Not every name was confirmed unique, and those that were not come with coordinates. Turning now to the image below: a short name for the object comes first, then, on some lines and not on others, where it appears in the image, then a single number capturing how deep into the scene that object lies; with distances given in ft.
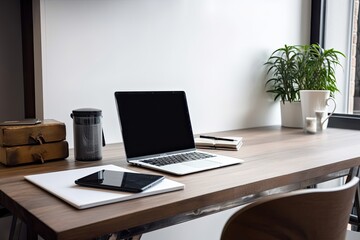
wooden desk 2.52
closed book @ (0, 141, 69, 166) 3.81
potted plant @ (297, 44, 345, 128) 7.04
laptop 4.05
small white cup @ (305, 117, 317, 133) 6.38
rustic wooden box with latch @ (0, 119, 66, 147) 3.79
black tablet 3.02
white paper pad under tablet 2.77
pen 5.15
